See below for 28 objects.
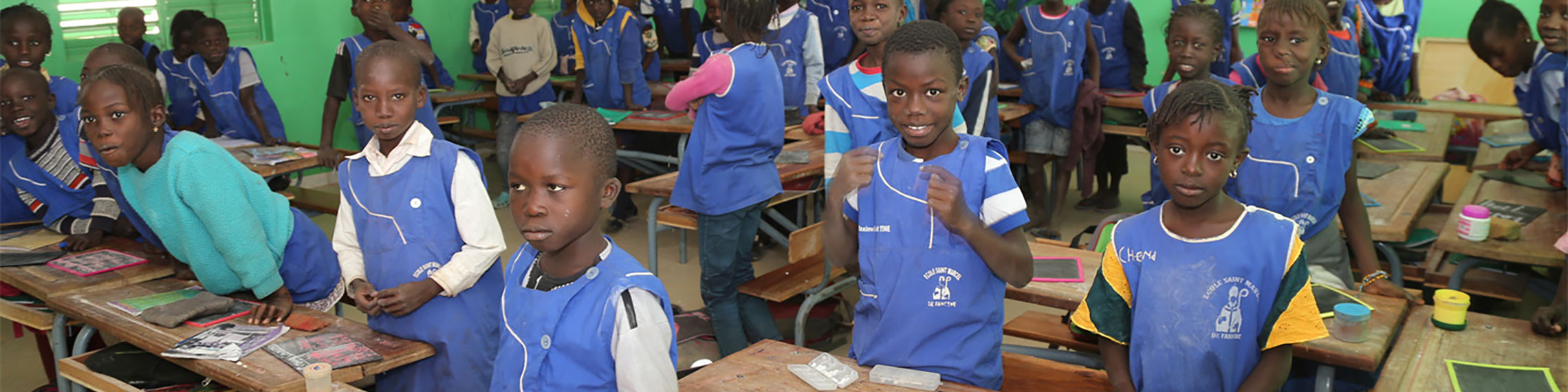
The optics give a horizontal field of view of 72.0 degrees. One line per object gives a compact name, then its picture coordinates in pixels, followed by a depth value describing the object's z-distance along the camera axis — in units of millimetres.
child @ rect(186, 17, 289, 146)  5602
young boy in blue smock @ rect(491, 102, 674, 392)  1596
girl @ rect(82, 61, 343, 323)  2426
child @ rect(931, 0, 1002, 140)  3051
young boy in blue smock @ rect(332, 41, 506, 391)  2373
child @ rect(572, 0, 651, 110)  6621
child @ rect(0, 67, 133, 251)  3406
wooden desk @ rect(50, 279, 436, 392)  2109
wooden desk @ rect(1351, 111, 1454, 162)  4633
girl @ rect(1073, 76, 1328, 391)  1771
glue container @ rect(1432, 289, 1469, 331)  2271
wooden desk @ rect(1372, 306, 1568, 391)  2059
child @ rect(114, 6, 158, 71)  6012
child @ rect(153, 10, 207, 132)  5734
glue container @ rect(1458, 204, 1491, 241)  3115
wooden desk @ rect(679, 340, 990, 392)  1920
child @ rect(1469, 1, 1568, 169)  4008
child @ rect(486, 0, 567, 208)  7074
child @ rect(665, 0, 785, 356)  3410
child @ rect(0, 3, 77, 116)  4047
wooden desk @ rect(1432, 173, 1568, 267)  3031
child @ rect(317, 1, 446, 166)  5094
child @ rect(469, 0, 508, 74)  8297
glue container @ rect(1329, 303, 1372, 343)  2188
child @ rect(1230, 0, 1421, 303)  2615
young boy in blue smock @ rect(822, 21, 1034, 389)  1944
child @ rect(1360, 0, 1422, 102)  6680
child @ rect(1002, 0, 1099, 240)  5773
